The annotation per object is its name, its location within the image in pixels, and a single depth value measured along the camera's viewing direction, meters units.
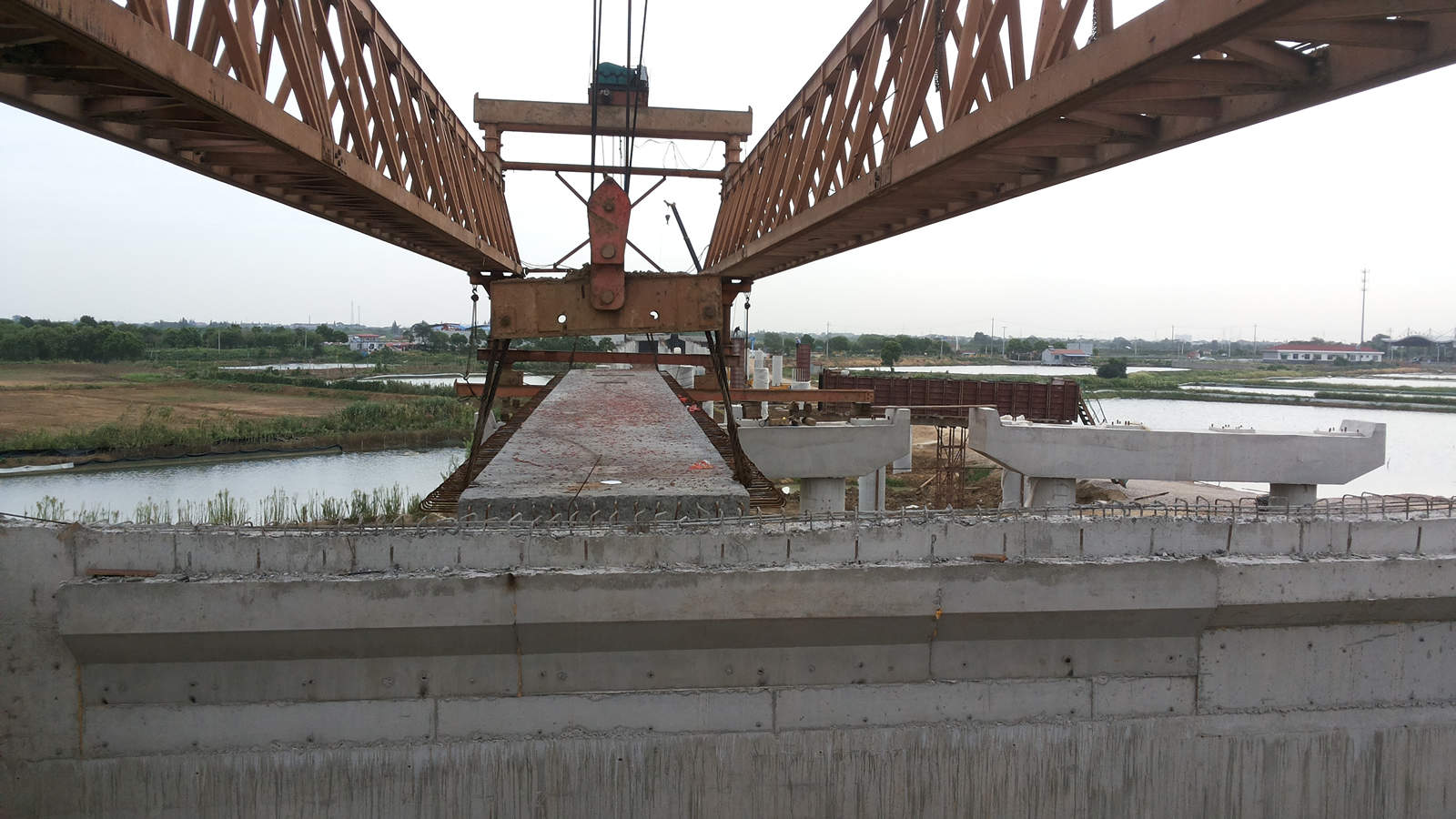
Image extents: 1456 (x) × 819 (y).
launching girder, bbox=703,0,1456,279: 3.09
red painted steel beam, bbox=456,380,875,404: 13.42
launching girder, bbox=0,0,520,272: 3.65
